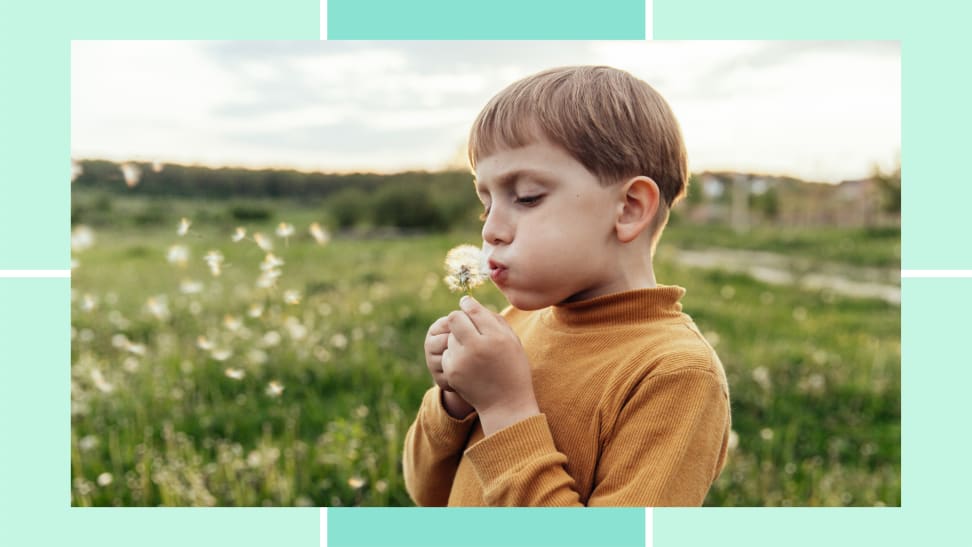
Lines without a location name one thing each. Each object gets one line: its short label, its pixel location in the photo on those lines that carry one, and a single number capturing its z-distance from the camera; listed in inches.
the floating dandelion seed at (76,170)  86.2
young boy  47.8
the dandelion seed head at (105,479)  93.1
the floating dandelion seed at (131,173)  109.7
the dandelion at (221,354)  109.3
